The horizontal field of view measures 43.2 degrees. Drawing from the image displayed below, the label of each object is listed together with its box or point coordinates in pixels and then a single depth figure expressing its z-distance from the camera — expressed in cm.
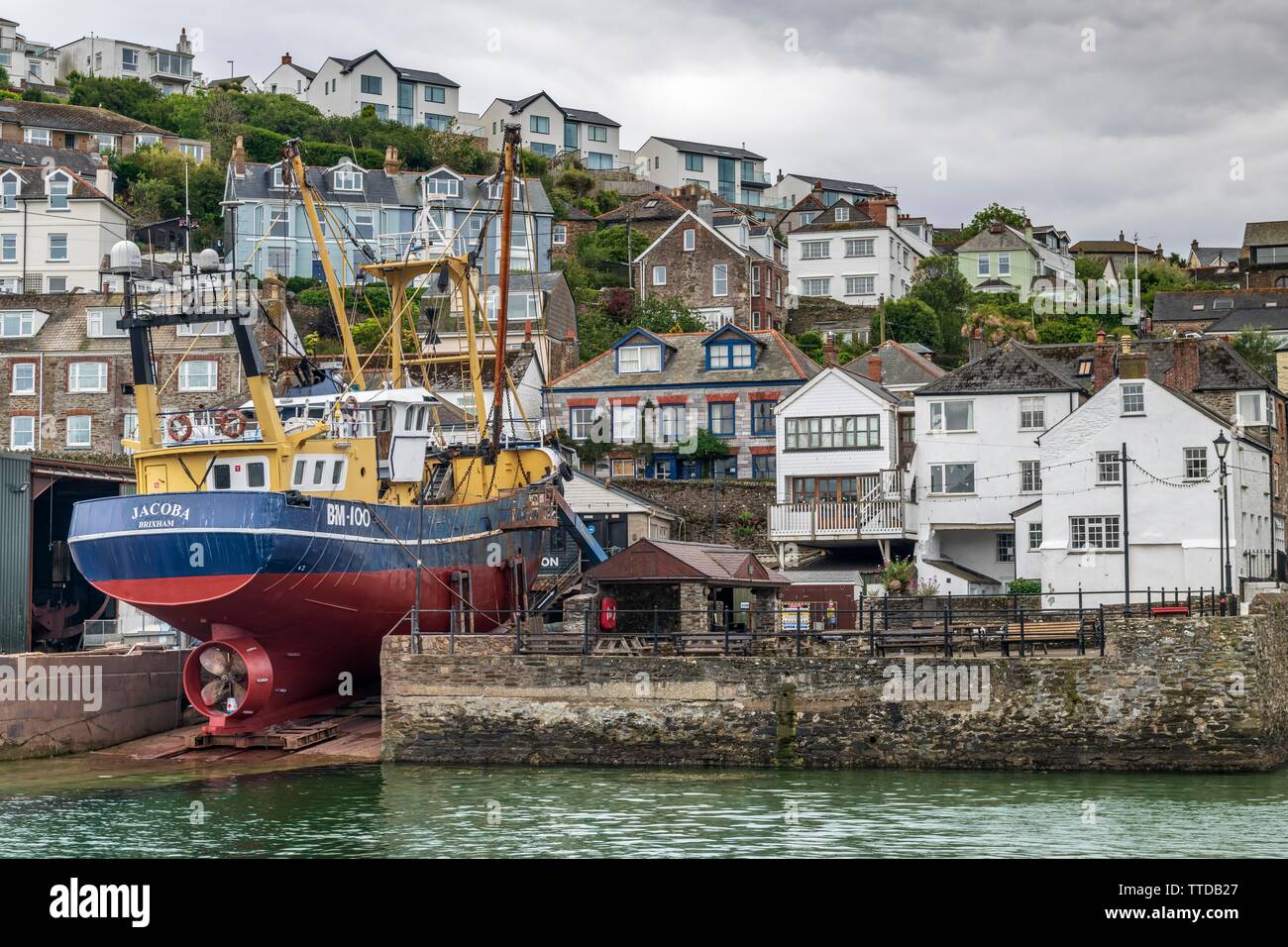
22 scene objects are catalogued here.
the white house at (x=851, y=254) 9700
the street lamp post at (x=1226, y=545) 3919
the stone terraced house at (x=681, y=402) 6731
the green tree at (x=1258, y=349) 7381
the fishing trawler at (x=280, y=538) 3784
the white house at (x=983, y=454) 5497
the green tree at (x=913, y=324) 8838
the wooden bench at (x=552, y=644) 3547
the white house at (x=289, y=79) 13750
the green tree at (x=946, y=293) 8975
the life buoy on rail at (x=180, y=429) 4078
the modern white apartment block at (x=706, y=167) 13588
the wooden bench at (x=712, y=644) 3534
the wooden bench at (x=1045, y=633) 3384
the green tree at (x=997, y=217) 11231
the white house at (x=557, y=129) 13238
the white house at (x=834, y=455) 5662
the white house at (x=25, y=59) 13675
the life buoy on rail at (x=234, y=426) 4072
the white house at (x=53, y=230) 8662
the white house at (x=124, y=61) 14250
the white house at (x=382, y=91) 13000
